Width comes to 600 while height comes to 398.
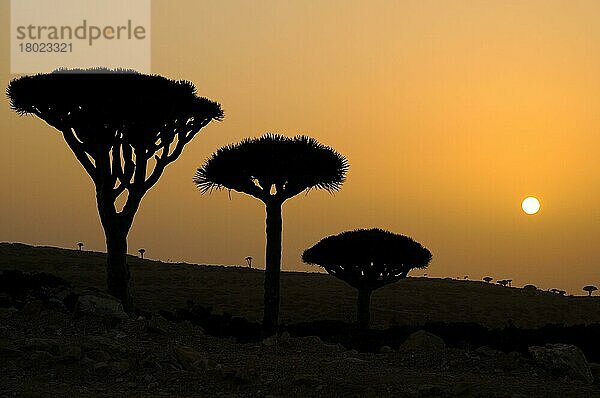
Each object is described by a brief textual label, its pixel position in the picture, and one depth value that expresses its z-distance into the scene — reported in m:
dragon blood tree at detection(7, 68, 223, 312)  20.61
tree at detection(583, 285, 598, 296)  79.69
